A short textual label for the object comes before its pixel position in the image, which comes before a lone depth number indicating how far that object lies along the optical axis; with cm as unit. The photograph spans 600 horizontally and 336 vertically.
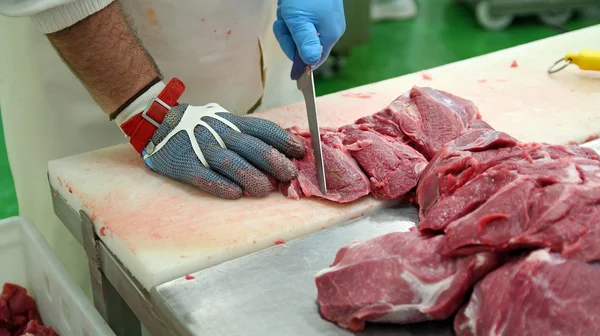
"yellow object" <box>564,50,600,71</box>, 85
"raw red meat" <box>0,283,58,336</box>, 69
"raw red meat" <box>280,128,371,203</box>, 61
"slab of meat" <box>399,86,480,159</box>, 66
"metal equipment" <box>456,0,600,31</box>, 193
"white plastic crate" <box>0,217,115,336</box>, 59
